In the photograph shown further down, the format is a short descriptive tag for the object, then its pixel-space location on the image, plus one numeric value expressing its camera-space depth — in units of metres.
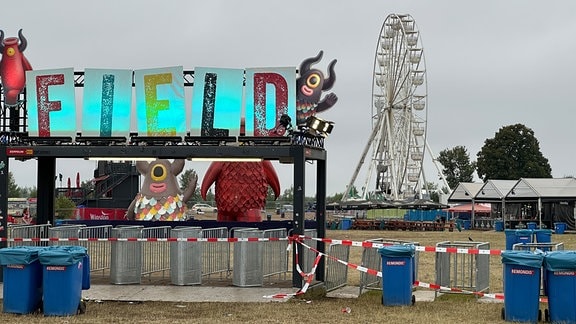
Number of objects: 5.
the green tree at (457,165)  123.06
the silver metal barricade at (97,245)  18.48
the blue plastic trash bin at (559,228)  48.34
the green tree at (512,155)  95.06
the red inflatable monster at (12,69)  18.05
